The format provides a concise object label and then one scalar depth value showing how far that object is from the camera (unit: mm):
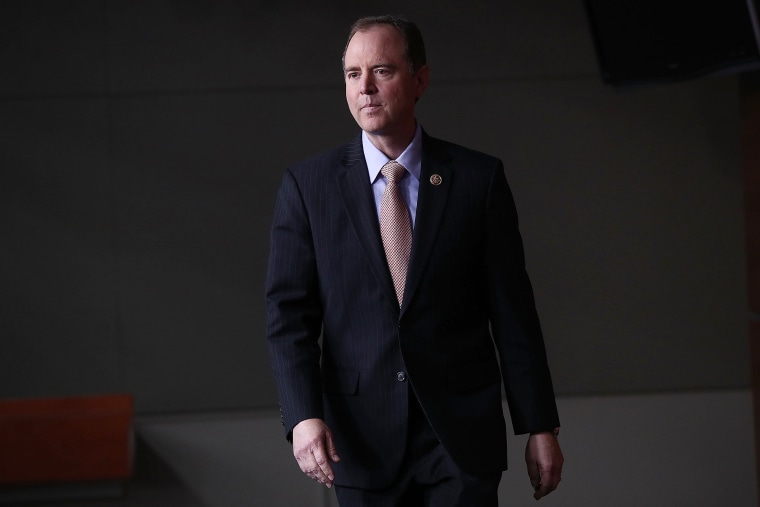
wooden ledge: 8656
